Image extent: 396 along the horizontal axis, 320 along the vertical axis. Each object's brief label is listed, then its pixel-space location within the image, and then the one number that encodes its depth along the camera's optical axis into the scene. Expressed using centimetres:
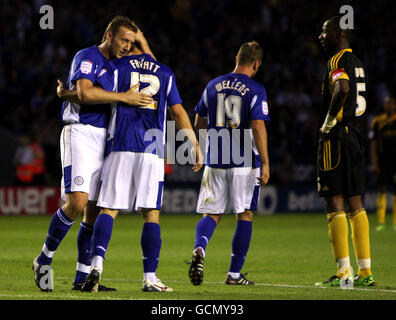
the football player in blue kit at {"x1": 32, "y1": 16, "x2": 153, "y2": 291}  1249
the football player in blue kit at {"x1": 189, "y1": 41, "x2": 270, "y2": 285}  1463
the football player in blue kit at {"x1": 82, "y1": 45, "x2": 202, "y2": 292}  1255
